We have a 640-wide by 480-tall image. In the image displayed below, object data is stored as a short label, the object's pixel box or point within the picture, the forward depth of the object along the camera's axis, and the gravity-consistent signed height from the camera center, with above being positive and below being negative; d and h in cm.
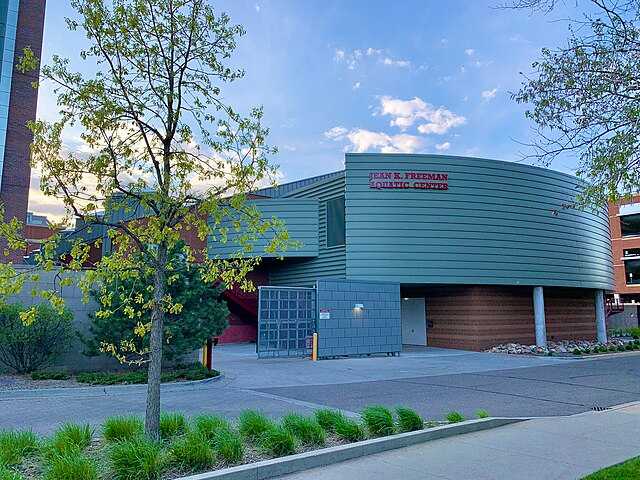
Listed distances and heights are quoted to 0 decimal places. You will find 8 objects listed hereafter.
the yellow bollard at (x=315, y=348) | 2105 -159
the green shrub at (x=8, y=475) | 439 -144
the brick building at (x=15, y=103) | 3005 +1292
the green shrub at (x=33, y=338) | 1248 -66
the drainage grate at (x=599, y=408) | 973 -196
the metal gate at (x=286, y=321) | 2100 -46
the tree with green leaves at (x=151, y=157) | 582 +189
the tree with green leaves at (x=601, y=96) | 586 +257
